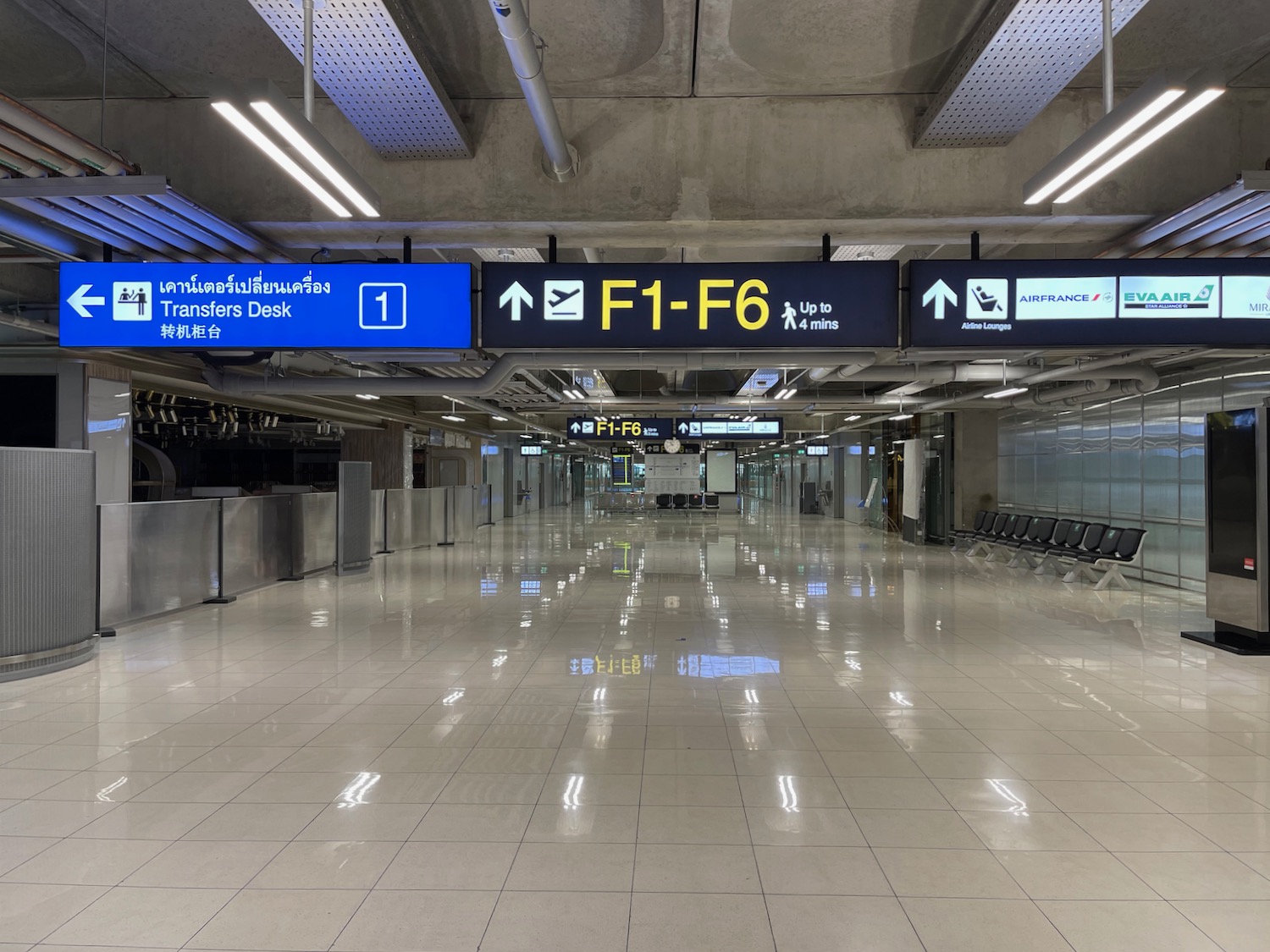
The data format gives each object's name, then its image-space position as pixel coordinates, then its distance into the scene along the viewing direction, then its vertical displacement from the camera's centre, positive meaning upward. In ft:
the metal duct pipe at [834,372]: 37.04 +5.51
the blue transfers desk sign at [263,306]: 16.69 +3.68
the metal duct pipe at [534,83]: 10.72 +6.87
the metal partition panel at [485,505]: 81.71 -3.65
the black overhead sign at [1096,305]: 15.96 +3.66
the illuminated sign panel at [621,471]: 124.98 +0.44
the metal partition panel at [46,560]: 20.67 -2.54
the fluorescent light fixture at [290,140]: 10.13 +4.93
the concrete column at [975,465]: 61.11 +0.82
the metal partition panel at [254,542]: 35.32 -3.46
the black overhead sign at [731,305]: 16.33 +3.67
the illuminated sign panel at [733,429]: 61.26 +3.73
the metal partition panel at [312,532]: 41.68 -3.44
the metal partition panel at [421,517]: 59.00 -3.52
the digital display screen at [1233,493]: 24.93 -0.56
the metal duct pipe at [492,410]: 56.13 +5.03
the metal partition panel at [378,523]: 53.21 -3.59
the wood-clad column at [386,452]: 69.97 +1.94
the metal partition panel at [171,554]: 29.04 -3.41
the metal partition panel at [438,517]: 61.36 -3.65
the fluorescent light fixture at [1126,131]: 10.18 +5.13
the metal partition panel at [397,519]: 55.11 -3.45
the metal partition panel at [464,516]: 64.59 -3.79
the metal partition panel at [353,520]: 44.45 -2.83
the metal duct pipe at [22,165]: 13.41 +5.59
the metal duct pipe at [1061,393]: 39.06 +4.65
